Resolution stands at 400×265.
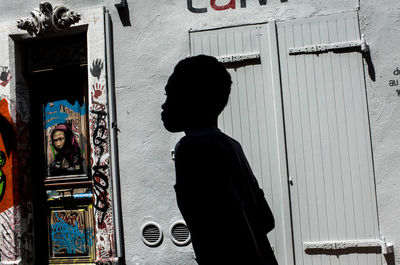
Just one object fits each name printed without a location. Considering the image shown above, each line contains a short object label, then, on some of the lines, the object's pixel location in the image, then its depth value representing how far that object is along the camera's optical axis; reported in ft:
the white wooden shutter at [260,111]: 15.33
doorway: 18.54
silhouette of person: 4.40
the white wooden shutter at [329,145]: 14.83
